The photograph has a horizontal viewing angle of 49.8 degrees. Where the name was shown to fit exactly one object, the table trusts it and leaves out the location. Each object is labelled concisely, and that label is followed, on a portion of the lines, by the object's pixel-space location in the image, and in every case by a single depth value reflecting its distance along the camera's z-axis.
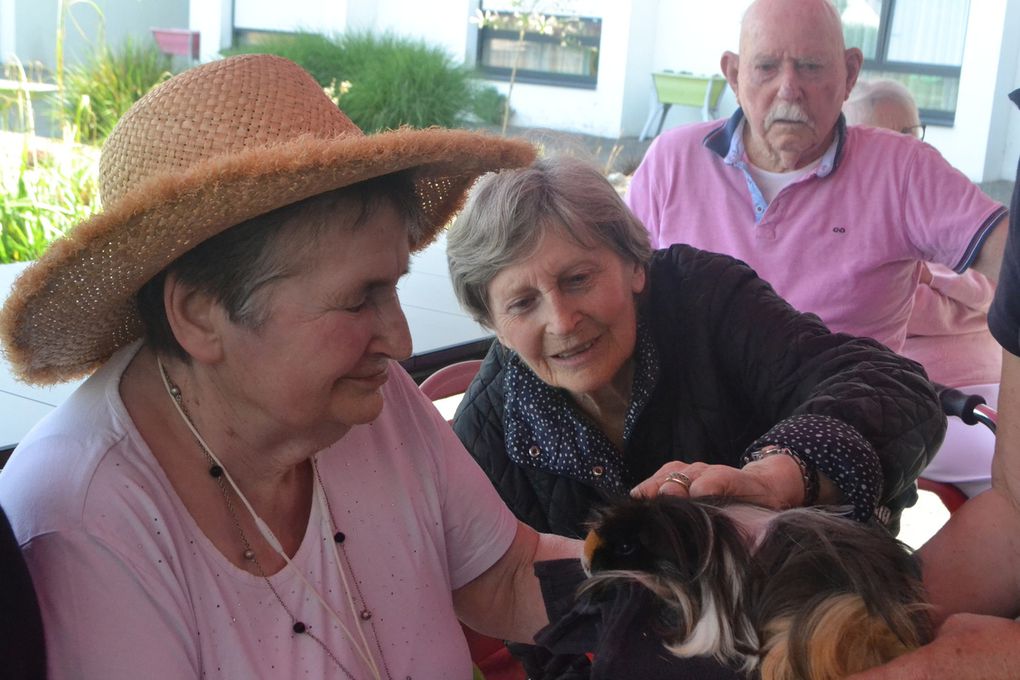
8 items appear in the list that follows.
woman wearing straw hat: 1.38
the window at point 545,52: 17.98
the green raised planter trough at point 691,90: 15.85
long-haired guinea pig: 1.30
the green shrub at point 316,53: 14.31
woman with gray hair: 2.34
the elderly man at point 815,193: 3.35
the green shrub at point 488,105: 13.93
